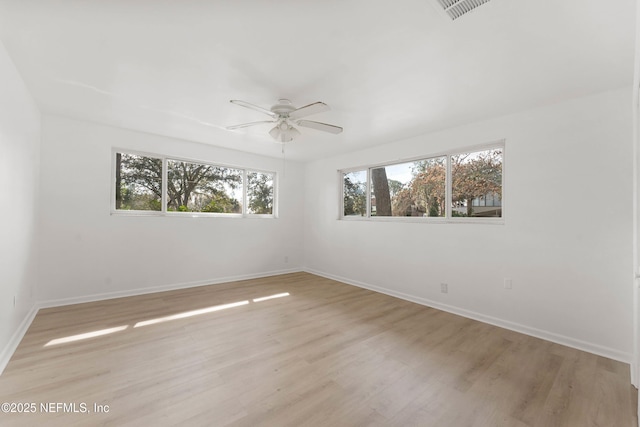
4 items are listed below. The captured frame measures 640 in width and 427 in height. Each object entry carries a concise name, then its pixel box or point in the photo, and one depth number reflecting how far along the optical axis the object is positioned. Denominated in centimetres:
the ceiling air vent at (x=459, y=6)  150
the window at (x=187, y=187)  407
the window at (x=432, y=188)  339
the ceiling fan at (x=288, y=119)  253
